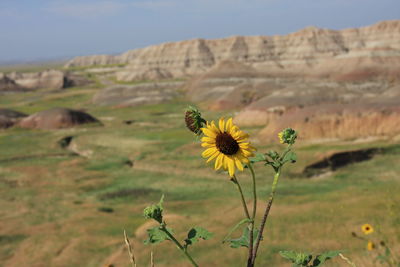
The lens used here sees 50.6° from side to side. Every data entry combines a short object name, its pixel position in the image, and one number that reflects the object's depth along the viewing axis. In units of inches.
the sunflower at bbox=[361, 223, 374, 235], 372.2
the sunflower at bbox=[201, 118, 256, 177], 131.8
